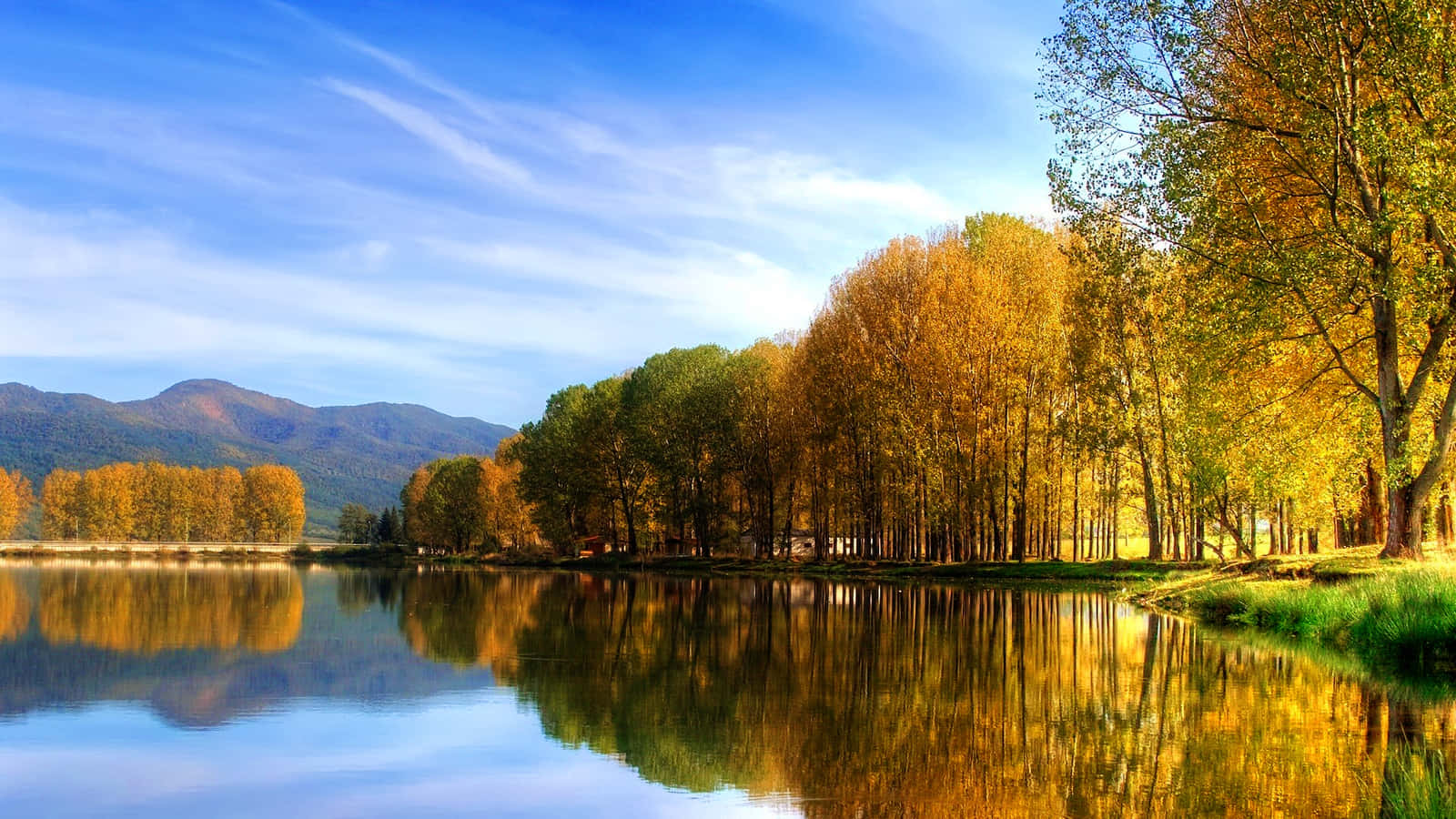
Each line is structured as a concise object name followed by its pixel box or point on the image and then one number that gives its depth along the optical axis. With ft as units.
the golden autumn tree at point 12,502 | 544.62
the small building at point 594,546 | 338.11
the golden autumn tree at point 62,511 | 571.69
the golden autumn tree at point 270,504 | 606.96
